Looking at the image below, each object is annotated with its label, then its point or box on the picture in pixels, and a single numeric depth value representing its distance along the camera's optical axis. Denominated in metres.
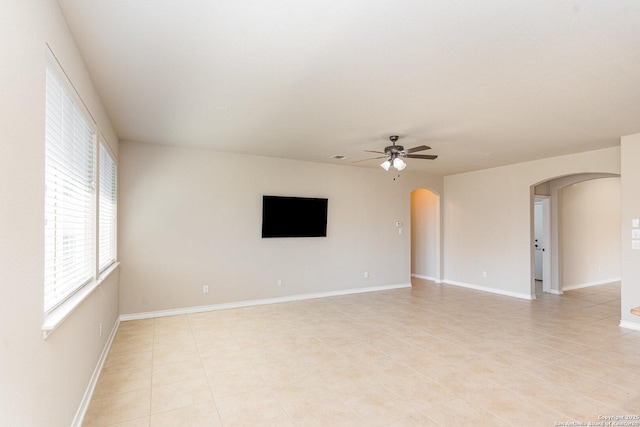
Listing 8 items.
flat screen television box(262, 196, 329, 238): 5.89
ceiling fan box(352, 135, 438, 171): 4.33
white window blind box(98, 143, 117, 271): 3.67
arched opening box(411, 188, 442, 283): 8.26
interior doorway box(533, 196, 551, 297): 7.06
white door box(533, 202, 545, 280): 8.06
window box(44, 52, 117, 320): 1.94
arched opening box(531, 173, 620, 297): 7.01
